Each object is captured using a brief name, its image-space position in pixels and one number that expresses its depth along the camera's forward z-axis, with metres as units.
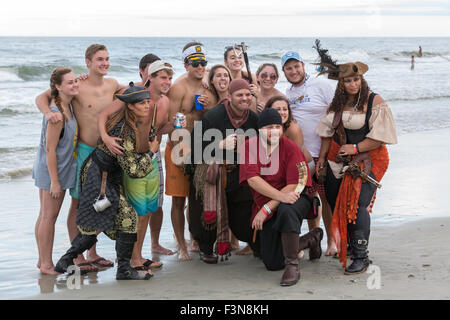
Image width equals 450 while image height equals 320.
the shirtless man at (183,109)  5.27
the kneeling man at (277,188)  4.45
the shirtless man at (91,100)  4.84
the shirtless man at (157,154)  4.60
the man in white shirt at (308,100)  5.16
